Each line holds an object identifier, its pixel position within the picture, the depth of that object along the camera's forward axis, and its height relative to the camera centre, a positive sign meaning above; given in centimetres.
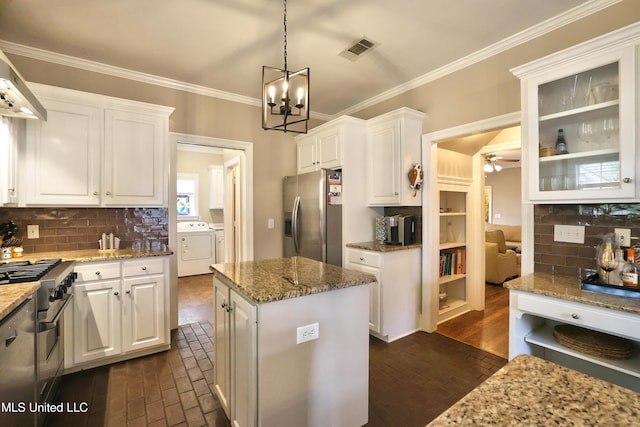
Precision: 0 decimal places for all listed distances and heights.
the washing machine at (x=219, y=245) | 605 -63
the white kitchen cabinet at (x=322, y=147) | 331 +83
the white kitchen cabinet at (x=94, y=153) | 240 +55
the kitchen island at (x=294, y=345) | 143 -69
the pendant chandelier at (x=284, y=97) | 175 +73
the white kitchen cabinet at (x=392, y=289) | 293 -77
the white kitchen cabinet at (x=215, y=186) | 654 +64
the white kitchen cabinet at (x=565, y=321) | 149 -72
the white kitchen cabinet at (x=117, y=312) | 233 -82
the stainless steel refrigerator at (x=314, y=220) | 327 -6
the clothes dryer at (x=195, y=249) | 563 -68
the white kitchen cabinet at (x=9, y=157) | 217 +44
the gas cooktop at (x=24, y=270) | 165 -35
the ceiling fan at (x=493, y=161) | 588 +112
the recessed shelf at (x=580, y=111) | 174 +65
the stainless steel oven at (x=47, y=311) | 165 -59
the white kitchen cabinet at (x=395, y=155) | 307 +64
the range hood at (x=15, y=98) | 159 +72
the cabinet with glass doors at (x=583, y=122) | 163 +59
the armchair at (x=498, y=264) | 489 -83
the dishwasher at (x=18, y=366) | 124 -71
